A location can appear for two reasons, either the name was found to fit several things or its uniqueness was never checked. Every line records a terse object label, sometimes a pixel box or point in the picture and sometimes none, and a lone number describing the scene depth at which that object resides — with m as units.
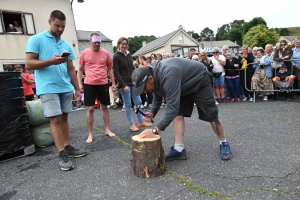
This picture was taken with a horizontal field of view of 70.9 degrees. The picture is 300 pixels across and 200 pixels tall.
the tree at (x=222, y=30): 118.38
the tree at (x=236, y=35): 85.36
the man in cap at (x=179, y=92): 2.34
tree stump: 2.48
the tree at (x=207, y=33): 121.62
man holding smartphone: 2.77
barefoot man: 3.89
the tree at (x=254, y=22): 73.81
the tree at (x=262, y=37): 54.91
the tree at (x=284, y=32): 104.82
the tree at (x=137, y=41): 83.78
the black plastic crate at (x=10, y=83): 3.37
